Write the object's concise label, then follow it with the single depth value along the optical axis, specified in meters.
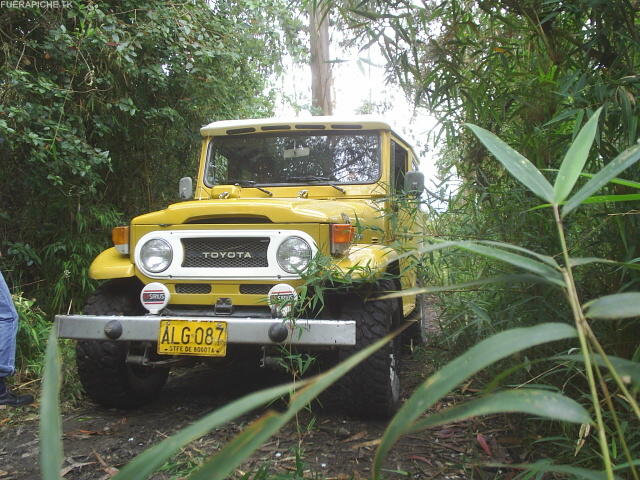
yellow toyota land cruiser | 2.51
